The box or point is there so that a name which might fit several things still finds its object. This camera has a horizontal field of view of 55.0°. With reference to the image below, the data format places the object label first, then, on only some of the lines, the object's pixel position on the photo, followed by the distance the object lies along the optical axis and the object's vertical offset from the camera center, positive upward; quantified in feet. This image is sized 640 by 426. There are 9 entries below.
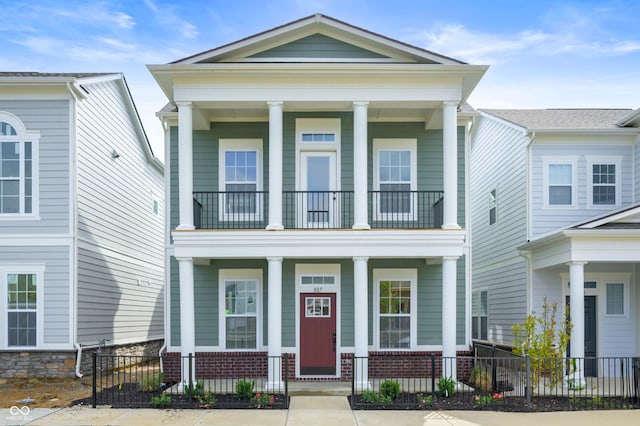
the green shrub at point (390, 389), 41.63 -9.64
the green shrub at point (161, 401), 40.68 -10.23
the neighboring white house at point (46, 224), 50.65 +1.91
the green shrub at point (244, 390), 41.41 -9.63
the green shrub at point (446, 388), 42.86 -9.79
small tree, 45.19 -7.61
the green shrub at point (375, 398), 40.73 -10.03
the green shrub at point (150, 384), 44.68 -9.97
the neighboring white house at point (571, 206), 55.72 +3.90
